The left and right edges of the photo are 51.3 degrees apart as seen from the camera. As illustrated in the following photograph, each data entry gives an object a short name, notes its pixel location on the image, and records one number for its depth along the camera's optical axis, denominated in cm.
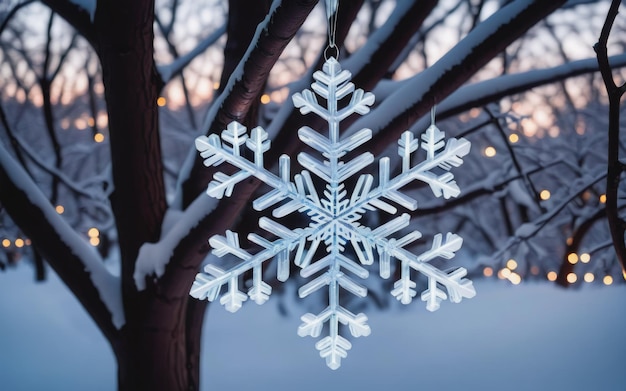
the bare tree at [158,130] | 284
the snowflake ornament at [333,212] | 195
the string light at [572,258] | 647
